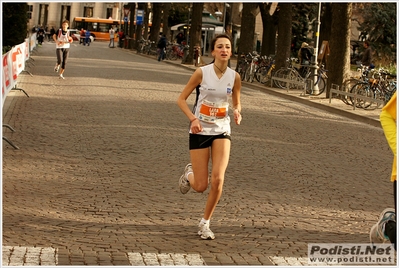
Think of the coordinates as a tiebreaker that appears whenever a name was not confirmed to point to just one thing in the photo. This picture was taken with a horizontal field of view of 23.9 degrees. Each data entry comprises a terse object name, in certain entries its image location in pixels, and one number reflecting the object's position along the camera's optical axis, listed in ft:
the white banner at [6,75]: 54.09
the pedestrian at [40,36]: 259.60
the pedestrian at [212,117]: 26.11
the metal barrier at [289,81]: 102.20
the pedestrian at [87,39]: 313.57
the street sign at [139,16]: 261.65
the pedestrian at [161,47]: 193.87
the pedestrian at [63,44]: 95.83
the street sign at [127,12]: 294.35
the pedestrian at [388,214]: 20.93
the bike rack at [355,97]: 80.04
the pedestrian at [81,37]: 340.49
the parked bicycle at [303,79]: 100.01
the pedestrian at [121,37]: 317.63
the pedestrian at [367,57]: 118.83
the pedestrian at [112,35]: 302.88
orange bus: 403.95
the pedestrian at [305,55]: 120.22
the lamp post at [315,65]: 99.66
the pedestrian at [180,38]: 255.04
